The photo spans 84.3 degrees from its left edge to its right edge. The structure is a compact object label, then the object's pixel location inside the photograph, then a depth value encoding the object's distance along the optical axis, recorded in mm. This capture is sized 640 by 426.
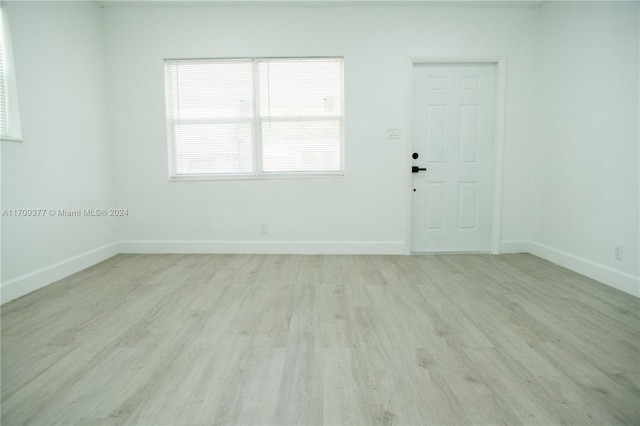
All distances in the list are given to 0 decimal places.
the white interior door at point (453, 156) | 4070
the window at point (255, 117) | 4082
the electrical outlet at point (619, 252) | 2961
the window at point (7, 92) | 2811
